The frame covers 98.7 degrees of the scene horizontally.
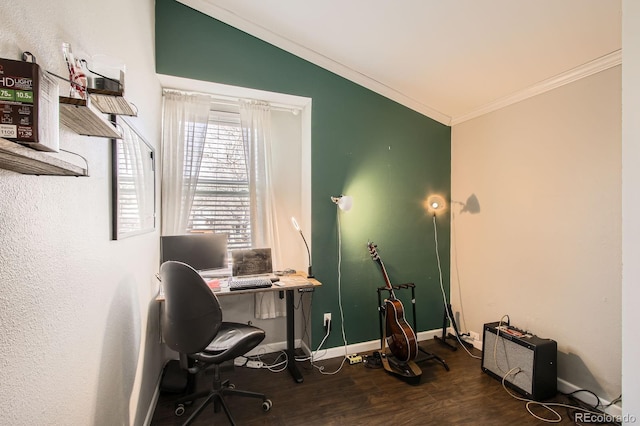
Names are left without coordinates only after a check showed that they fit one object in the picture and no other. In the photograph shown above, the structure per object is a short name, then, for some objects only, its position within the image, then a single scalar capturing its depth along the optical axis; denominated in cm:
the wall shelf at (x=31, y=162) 48
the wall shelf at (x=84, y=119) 75
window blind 270
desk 230
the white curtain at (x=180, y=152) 244
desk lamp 261
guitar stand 254
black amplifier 209
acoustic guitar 233
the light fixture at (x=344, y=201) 260
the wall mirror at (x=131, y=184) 132
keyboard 220
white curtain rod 247
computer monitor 227
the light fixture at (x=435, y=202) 302
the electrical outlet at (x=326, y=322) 272
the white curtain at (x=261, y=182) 266
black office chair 159
